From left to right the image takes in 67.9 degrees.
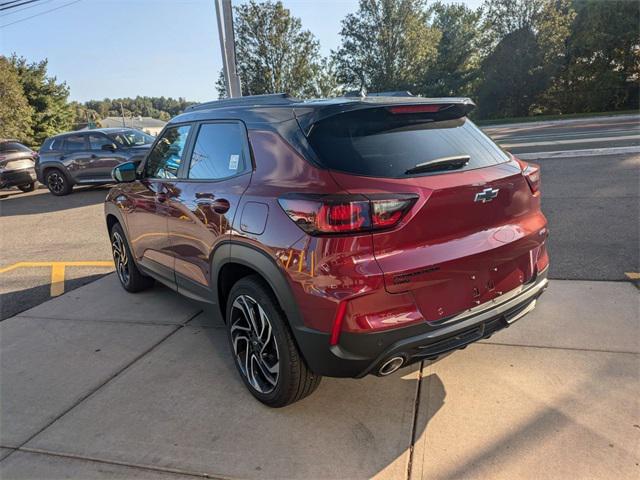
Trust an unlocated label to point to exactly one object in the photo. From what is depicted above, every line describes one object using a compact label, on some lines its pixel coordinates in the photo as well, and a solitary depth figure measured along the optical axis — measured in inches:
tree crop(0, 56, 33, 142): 1136.8
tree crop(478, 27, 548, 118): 1323.8
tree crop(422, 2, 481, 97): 1556.3
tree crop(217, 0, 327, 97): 1498.5
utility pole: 459.2
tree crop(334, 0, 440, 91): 1556.3
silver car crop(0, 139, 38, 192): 557.0
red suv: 88.3
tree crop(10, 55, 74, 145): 1459.2
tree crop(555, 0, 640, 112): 1152.2
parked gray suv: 500.1
